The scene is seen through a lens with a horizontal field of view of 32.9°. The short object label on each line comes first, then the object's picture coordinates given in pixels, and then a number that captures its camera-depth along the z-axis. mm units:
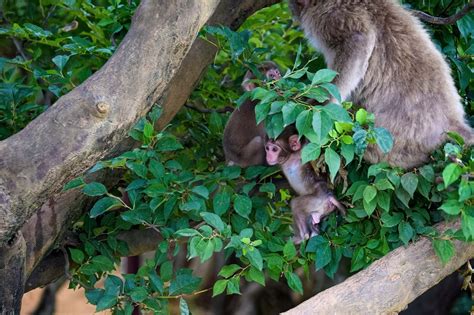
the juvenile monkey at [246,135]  3969
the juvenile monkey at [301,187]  3455
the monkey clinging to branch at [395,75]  3379
